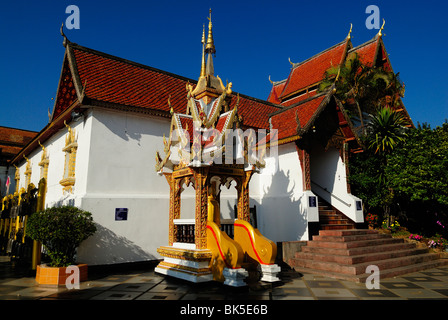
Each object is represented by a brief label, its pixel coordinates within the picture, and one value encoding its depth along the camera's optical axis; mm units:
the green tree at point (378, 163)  11137
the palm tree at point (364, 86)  13866
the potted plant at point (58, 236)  6704
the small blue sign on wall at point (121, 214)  8709
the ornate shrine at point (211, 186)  6402
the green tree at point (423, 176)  9781
